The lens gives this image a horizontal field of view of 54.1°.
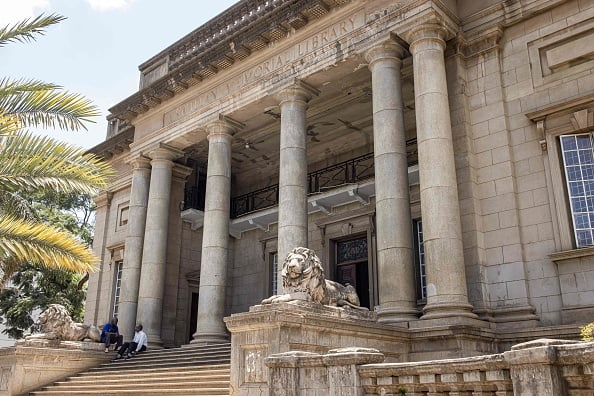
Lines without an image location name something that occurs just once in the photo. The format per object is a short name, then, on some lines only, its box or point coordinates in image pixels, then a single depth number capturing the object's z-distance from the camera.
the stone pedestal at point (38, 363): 14.75
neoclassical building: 12.60
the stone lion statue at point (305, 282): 10.87
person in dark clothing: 17.94
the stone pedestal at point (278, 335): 9.56
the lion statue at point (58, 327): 15.95
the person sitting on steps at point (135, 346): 17.53
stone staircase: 12.34
